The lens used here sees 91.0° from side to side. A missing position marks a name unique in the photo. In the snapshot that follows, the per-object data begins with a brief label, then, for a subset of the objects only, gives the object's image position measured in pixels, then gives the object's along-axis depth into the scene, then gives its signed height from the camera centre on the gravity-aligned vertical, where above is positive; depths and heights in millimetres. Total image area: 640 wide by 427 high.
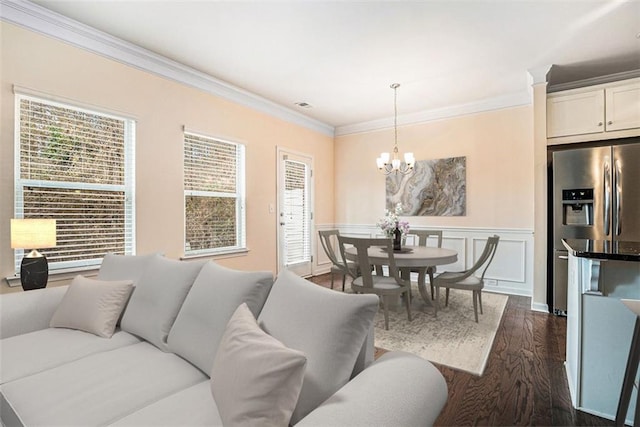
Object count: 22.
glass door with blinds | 4941 +19
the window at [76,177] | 2529 +322
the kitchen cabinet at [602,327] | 1693 -633
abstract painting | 4859 +392
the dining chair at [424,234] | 4367 -301
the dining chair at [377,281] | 3088 -686
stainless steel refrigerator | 3125 +156
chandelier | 3999 +757
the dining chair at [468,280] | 3246 -723
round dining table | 3115 -458
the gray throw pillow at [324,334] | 1028 -430
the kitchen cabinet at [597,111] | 3381 +1138
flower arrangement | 3721 -145
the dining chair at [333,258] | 3949 -598
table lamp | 2213 -208
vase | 3744 -322
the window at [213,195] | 3711 +230
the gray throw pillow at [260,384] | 905 -515
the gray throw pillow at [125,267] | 2121 -372
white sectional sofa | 933 -570
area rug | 2494 -1138
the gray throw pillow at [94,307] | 1870 -571
